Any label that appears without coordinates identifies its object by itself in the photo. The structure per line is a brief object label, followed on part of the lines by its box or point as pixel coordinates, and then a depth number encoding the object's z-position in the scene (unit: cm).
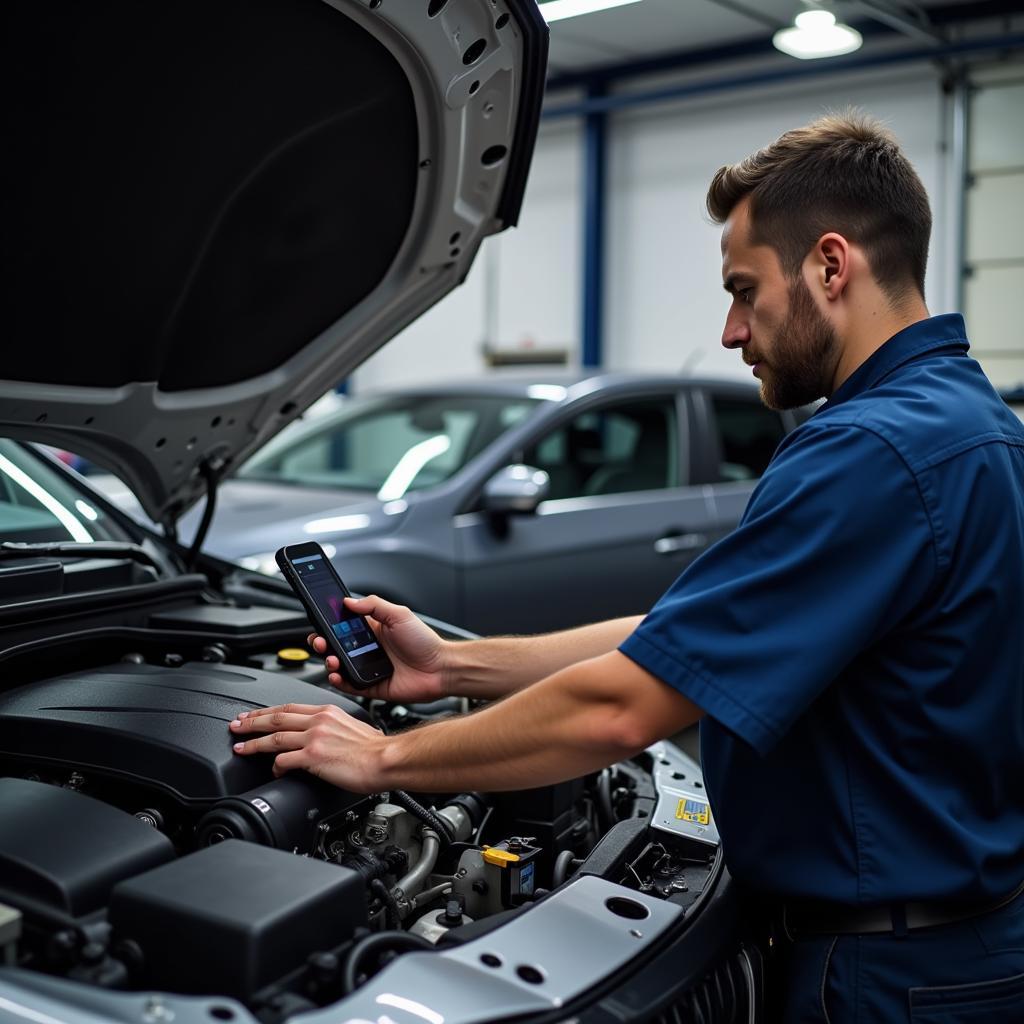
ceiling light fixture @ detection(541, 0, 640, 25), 823
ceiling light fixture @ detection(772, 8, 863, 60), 748
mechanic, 142
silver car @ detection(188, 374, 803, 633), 425
